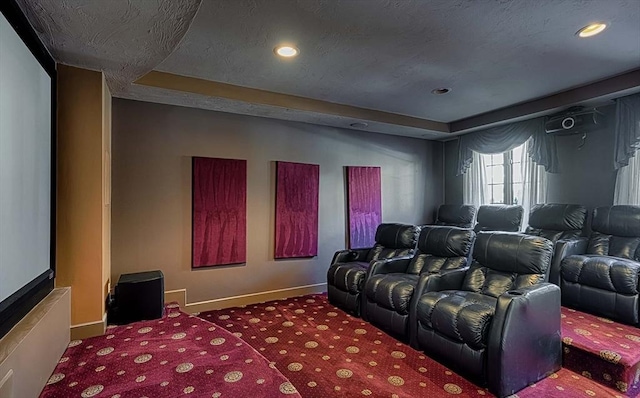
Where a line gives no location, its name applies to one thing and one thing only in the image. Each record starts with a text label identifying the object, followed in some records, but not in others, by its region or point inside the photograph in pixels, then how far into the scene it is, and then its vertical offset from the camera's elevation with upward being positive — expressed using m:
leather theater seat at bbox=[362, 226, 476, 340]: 3.15 -0.83
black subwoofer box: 2.90 -0.91
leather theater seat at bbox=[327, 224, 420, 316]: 3.80 -0.82
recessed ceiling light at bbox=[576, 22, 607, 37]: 2.40 +1.26
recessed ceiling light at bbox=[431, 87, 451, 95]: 3.80 +1.26
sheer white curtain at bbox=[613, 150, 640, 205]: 3.76 +0.15
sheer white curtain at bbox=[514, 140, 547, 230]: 4.64 +0.21
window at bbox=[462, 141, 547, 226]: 4.72 +0.28
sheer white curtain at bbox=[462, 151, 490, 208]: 5.48 +0.24
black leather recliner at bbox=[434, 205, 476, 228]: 5.20 -0.28
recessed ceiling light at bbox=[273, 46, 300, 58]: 2.75 +1.26
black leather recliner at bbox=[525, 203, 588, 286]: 3.62 -0.38
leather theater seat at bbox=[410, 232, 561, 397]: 2.25 -0.88
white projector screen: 1.58 +0.20
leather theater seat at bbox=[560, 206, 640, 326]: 3.04 -0.71
